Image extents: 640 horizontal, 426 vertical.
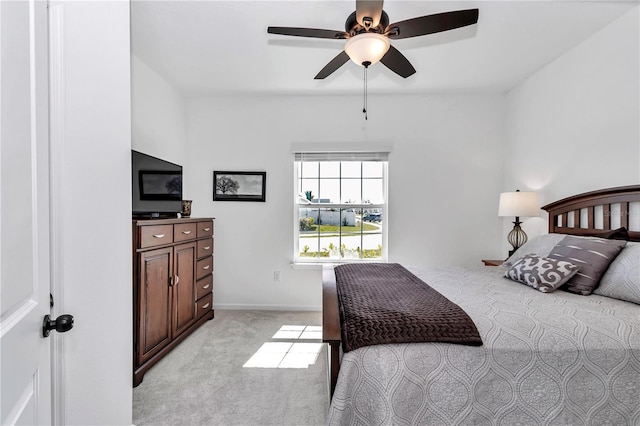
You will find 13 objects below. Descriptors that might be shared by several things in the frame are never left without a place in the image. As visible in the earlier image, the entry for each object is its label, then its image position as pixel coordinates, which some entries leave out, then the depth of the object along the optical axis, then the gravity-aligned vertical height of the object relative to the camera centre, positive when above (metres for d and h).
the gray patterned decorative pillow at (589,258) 1.79 -0.31
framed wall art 3.70 +0.26
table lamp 2.77 +0.04
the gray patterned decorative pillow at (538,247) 2.28 -0.30
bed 1.16 -0.66
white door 0.57 -0.02
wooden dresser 2.17 -0.65
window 3.75 -0.04
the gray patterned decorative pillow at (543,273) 1.82 -0.40
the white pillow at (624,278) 1.61 -0.38
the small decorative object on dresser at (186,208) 3.17 -0.01
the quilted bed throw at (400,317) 1.25 -0.49
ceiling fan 1.57 +1.00
